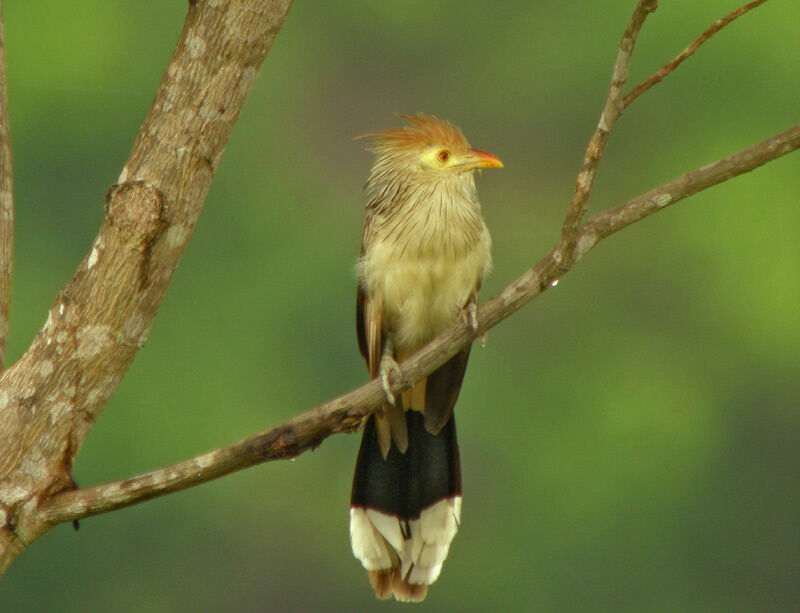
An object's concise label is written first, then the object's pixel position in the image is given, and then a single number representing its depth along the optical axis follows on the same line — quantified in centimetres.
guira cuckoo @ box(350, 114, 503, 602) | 571
